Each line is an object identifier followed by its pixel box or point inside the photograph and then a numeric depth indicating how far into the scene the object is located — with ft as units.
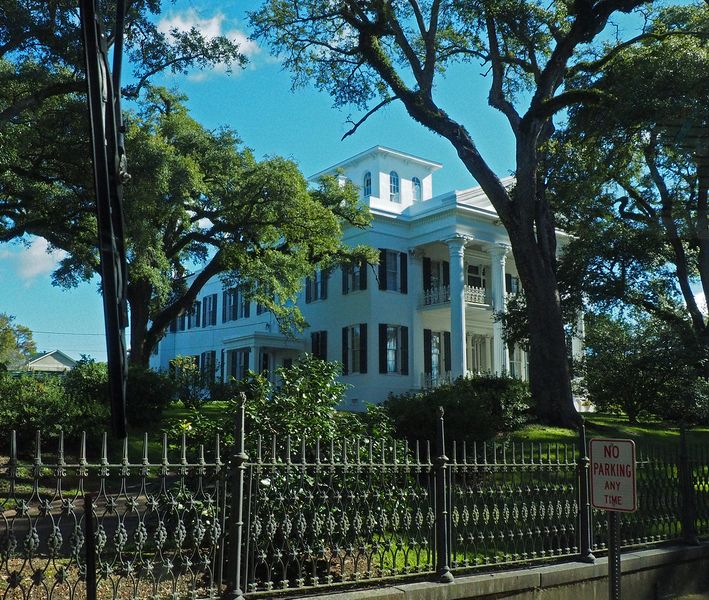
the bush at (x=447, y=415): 37.37
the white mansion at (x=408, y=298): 98.37
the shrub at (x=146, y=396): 56.65
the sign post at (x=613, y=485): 15.65
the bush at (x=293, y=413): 19.74
